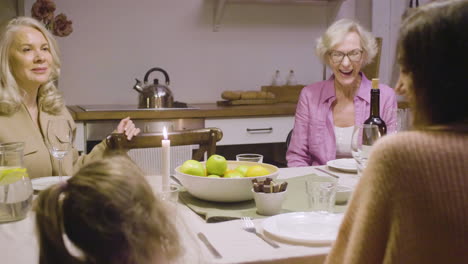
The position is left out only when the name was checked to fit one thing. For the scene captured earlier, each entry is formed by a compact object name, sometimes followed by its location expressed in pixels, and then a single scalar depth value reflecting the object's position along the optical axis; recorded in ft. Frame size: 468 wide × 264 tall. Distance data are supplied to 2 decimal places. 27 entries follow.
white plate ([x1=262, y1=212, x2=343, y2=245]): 3.54
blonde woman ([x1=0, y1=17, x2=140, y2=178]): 6.29
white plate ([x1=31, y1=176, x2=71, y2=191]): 5.02
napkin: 4.14
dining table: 3.27
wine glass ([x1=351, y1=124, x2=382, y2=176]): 4.88
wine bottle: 6.05
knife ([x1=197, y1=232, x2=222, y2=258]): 3.33
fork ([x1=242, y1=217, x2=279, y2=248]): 3.55
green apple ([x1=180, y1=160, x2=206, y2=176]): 4.57
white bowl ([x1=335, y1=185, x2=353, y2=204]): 4.55
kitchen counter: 9.11
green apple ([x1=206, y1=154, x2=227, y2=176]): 4.56
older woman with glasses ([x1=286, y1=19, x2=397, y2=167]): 7.70
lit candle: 4.19
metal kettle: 9.66
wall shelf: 11.02
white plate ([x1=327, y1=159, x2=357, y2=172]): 5.89
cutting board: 10.56
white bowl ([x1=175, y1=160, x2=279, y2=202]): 4.35
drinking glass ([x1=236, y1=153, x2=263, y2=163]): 5.28
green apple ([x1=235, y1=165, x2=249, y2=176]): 4.63
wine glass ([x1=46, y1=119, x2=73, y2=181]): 4.84
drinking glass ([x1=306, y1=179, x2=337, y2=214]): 4.02
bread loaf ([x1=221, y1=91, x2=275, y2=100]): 10.61
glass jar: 3.89
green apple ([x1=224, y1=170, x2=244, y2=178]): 4.51
